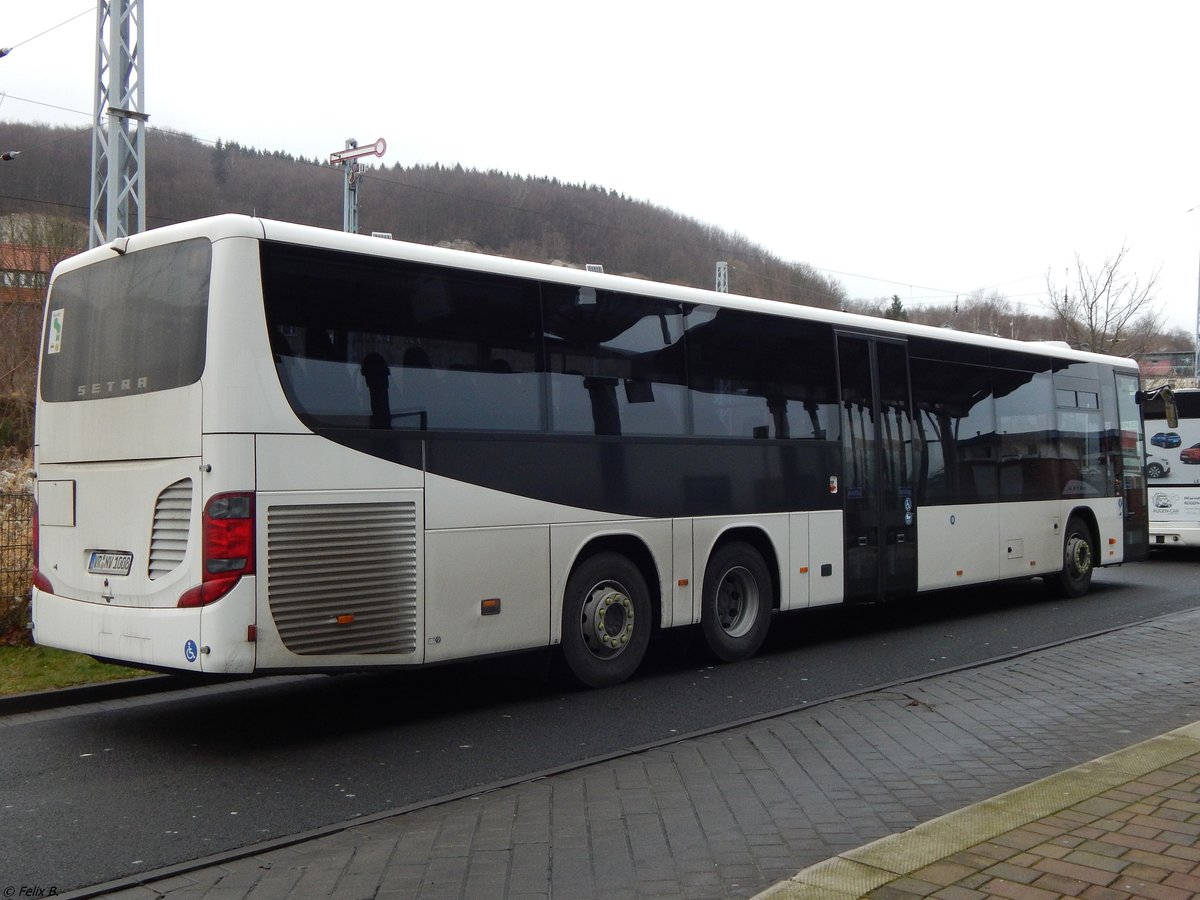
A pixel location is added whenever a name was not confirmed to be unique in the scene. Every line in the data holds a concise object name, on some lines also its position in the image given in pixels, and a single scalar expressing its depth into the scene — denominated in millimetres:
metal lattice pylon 13375
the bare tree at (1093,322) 35688
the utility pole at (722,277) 33062
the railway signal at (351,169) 21891
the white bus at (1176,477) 20109
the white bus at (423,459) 6977
